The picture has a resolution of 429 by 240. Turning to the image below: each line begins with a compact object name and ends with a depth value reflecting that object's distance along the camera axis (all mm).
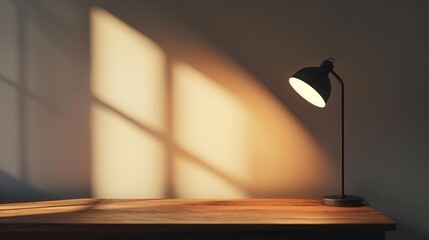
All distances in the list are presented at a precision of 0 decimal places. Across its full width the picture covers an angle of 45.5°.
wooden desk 1617
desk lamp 1917
